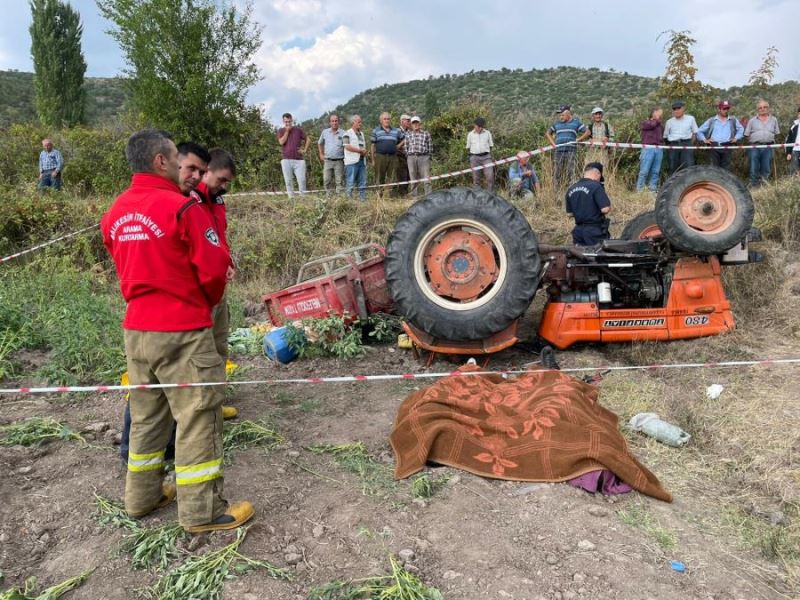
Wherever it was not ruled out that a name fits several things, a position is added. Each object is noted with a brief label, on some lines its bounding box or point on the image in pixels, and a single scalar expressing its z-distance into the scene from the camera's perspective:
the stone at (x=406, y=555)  2.55
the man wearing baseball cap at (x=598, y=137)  9.38
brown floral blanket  3.16
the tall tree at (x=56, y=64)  27.66
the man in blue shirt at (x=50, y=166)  11.62
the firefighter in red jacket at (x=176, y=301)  2.55
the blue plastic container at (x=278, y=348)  5.27
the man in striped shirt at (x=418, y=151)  9.89
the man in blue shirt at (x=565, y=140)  9.39
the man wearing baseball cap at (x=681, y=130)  9.27
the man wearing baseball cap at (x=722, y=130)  9.35
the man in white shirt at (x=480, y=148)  9.89
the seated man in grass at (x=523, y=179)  9.70
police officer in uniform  5.86
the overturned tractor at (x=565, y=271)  4.76
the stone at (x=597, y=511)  2.88
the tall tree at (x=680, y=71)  12.02
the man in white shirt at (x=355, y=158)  9.62
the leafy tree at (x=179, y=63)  11.82
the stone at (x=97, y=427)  3.98
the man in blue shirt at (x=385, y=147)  10.16
